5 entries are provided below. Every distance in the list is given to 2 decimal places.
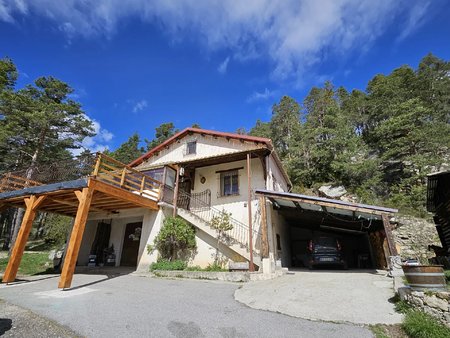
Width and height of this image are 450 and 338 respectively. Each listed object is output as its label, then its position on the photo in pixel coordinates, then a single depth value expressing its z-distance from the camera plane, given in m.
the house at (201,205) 9.68
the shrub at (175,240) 11.42
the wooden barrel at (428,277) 4.55
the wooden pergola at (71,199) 7.80
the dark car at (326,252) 12.19
